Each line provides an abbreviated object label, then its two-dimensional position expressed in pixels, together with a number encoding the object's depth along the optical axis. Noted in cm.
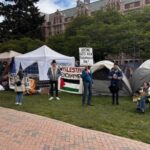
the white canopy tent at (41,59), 965
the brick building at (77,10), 3335
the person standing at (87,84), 679
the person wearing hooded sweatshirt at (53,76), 772
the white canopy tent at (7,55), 1262
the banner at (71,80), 890
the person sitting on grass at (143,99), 593
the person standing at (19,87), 686
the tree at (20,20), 2643
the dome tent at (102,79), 848
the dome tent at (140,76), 806
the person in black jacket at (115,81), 696
